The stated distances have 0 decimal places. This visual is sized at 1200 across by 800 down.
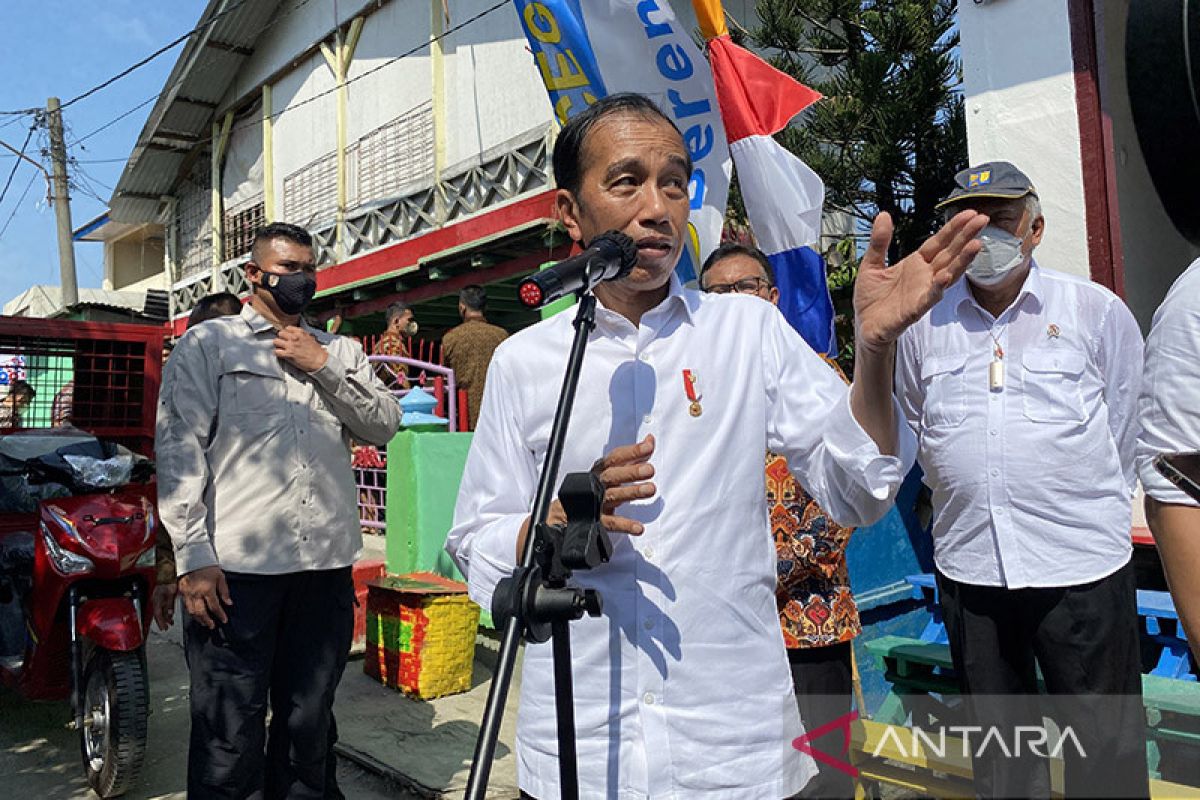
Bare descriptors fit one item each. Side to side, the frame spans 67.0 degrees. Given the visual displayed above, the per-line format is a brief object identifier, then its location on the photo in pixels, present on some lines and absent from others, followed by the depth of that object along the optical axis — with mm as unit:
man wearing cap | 2408
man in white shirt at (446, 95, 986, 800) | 1390
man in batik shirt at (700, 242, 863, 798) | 2559
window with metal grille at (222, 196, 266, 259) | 15594
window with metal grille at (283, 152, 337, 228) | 13617
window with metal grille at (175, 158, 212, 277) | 17609
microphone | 1343
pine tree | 6805
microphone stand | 1241
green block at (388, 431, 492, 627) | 5672
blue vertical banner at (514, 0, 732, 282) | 4418
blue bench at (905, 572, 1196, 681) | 3300
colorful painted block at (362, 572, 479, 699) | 4609
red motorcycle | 3598
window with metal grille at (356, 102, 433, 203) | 11742
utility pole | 16266
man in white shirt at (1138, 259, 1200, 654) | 1506
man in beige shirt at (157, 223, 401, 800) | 2807
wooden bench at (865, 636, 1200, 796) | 2904
